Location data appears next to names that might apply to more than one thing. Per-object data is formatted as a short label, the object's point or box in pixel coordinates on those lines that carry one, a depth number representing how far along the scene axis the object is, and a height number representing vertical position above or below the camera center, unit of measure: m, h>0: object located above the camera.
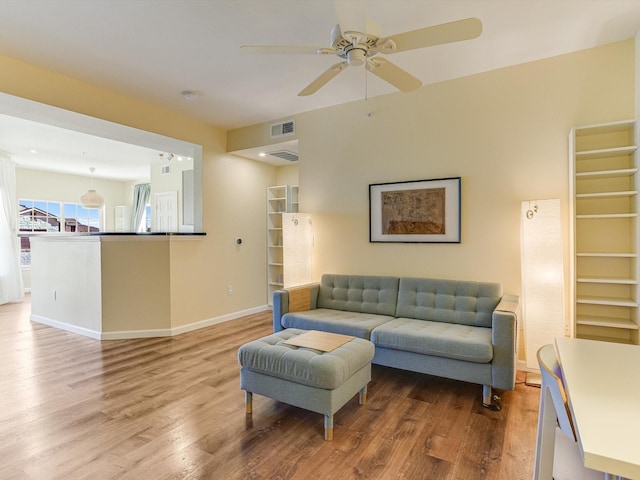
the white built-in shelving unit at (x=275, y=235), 5.88 +0.02
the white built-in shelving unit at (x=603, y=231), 2.82 +0.01
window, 7.87 +0.47
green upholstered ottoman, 2.15 -0.89
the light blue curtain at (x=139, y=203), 9.09 +0.91
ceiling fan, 1.90 +1.12
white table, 0.77 -0.49
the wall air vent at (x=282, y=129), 4.65 +1.45
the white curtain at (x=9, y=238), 6.41 +0.01
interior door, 7.09 +0.52
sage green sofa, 2.57 -0.80
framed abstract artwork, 3.60 +0.25
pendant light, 7.36 +0.80
